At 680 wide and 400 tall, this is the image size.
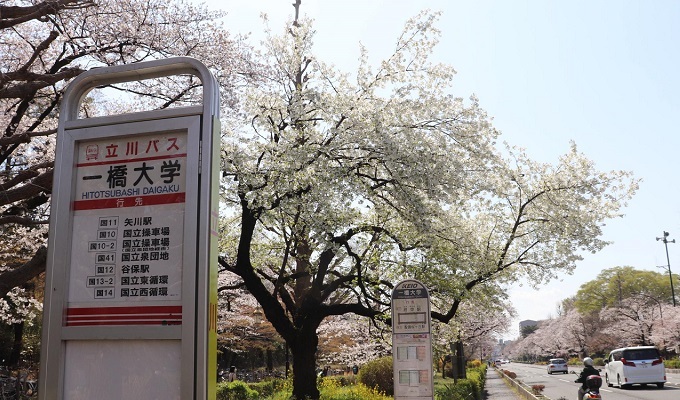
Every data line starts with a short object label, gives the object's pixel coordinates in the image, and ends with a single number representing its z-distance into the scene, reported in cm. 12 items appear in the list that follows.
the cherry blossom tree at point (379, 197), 1102
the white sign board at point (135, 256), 271
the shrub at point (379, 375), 1825
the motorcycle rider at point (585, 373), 1185
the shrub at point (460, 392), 1172
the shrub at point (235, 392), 1745
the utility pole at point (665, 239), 5621
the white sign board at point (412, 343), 863
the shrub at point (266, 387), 2148
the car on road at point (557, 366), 4212
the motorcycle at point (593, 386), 1137
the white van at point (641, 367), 2231
